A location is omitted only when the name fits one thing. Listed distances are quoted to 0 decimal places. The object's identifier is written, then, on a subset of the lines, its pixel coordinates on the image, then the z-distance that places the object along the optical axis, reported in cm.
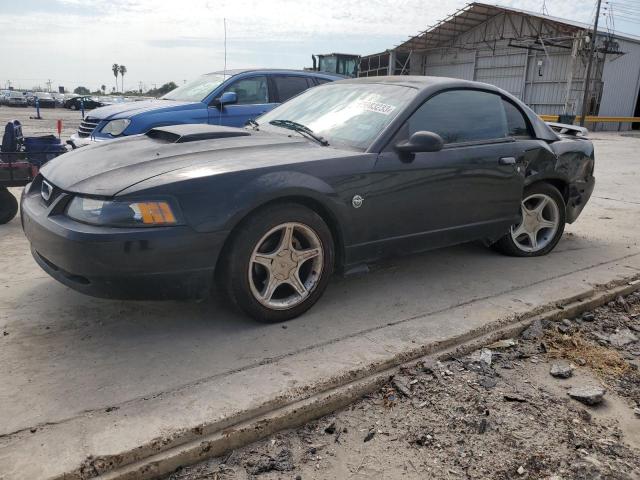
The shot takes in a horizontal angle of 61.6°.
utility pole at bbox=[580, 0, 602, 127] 2400
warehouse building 2719
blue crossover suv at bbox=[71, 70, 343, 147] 727
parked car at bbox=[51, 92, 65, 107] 4072
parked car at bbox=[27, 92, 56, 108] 3949
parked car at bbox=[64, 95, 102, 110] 3588
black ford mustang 281
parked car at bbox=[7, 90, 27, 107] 3978
